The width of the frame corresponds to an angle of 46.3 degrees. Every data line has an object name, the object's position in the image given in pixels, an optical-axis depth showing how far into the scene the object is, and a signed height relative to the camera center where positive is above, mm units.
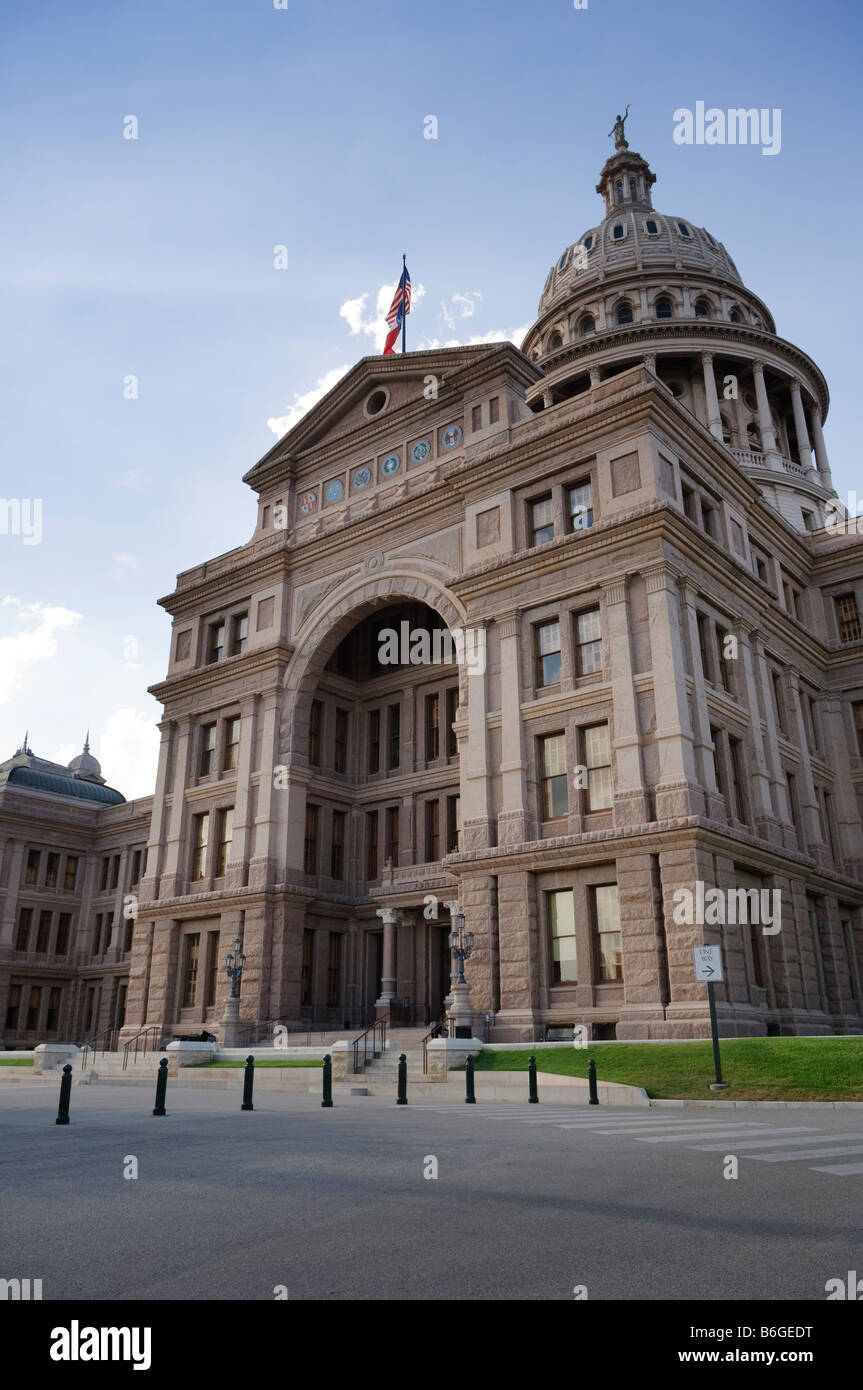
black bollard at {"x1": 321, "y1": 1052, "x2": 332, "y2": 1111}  18688 -738
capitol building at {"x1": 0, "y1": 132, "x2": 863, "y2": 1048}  27859 +10332
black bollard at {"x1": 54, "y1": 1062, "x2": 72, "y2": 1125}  14688 -713
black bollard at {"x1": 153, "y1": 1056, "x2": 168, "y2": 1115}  15981 -661
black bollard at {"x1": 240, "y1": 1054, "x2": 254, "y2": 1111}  17203 -597
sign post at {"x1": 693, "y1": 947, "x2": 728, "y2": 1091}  19797 +1468
